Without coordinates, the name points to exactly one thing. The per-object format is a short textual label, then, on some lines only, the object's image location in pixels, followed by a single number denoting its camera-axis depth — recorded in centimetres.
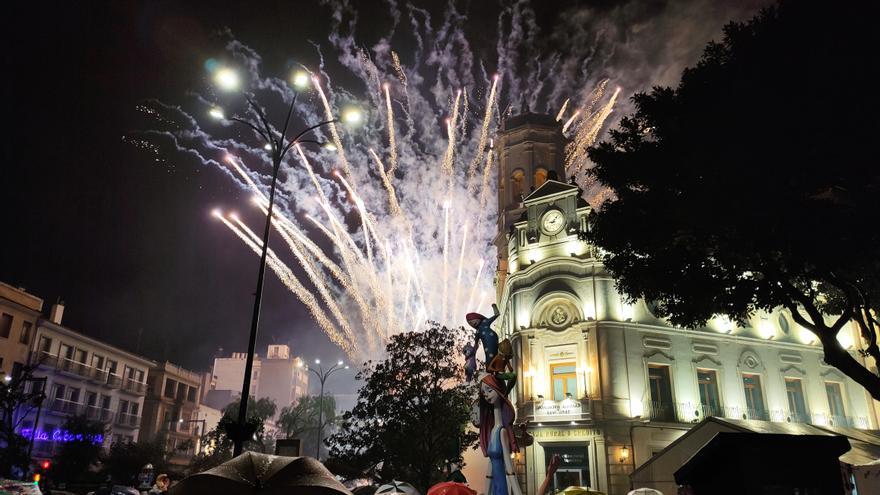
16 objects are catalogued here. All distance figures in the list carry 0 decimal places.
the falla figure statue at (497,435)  1040
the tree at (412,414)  2639
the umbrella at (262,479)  580
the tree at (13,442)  2691
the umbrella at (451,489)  1038
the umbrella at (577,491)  1257
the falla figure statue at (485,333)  1198
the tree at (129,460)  3788
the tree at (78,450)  3339
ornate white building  2658
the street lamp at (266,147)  1259
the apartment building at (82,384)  3869
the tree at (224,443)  4643
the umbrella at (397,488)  1142
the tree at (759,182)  1368
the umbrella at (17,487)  930
